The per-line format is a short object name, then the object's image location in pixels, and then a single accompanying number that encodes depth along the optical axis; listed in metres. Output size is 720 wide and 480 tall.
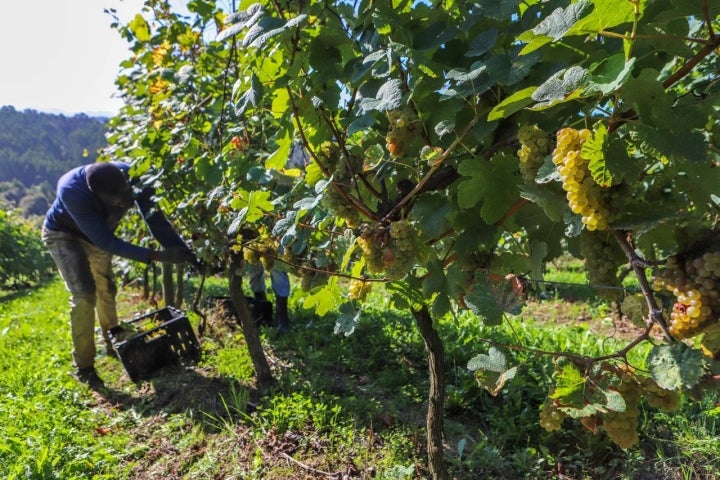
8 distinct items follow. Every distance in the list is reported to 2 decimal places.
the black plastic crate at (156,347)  3.54
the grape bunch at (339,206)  1.23
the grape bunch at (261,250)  2.29
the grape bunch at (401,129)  1.07
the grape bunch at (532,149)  0.84
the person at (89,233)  3.54
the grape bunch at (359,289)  1.51
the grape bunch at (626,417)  0.88
